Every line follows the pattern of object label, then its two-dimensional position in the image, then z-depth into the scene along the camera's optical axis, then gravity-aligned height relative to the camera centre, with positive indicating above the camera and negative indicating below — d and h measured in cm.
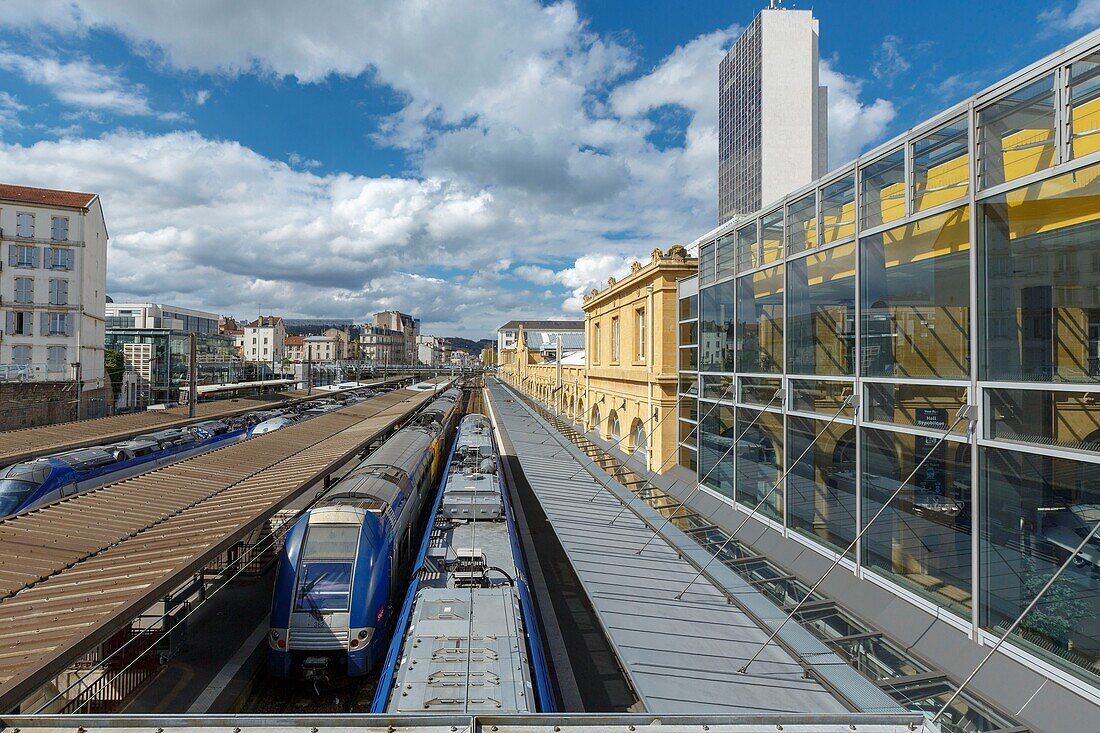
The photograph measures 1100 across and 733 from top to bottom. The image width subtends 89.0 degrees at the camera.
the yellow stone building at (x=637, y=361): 1606 +63
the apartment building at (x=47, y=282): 4056 +679
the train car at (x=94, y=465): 1620 -322
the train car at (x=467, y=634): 666 -372
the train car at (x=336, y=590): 1003 -401
